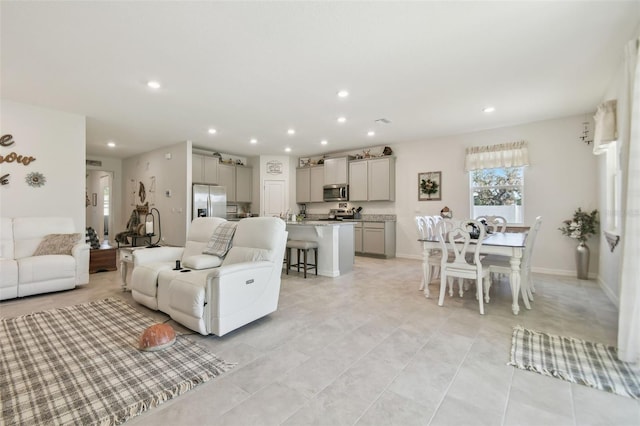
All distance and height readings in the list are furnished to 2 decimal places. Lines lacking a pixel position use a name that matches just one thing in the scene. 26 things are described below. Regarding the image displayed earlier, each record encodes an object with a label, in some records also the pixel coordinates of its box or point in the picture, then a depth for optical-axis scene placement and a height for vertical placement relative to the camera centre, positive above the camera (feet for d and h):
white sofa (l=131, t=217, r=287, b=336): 7.97 -2.22
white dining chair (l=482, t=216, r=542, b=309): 10.55 -2.14
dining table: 9.75 -1.42
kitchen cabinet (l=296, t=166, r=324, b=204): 26.20 +2.28
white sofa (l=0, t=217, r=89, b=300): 11.43 -2.29
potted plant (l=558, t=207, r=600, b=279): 14.85 -1.19
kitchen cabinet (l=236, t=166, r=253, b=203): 26.58 +2.28
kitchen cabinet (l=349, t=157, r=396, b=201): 22.12 +2.35
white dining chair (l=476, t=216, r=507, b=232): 15.18 -0.76
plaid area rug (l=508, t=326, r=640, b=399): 5.98 -3.61
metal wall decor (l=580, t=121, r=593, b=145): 15.41 +4.10
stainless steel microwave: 24.33 +1.41
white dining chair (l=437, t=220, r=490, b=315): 10.02 -1.84
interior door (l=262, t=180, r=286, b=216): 27.27 +0.98
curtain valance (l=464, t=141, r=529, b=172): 17.08 +3.35
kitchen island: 15.56 -1.81
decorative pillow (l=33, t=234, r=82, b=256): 13.03 -1.72
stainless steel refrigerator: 21.71 +0.57
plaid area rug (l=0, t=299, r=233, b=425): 5.19 -3.68
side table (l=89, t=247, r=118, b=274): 16.43 -3.07
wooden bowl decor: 7.32 -3.41
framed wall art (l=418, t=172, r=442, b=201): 20.31 +1.67
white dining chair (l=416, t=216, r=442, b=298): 12.11 -2.10
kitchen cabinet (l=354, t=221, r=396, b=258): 21.61 -2.32
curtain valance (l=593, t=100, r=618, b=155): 10.25 +3.15
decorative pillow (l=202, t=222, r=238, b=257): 10.87 -1.24
